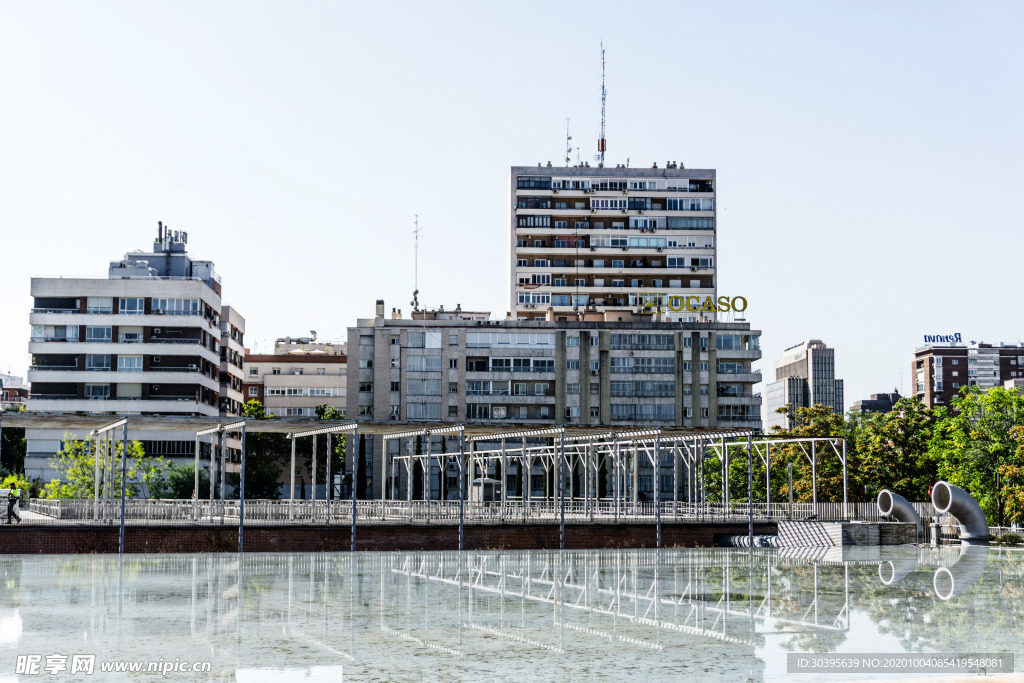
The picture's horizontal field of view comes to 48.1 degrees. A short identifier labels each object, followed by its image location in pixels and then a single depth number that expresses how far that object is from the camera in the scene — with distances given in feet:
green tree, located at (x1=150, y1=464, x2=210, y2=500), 291.99
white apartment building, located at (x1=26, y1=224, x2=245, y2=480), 332.60
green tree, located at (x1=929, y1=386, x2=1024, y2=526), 204.03
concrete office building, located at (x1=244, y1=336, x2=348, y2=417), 472.44
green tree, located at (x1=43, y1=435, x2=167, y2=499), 260.42
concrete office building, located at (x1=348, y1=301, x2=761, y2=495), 353.72
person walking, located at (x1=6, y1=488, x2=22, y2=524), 133.50
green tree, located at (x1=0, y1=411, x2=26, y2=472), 360.28
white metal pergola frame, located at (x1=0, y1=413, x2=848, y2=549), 148.46
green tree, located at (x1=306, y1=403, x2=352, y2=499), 382.42
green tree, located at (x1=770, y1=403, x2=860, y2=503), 228.02
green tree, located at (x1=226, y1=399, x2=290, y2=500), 343.26
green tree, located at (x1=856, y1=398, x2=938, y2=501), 221.46
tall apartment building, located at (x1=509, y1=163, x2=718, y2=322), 428.56
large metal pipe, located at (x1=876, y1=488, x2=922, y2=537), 166.71
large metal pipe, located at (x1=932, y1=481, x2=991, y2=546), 163.02
